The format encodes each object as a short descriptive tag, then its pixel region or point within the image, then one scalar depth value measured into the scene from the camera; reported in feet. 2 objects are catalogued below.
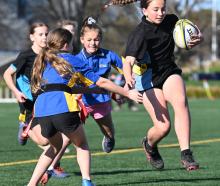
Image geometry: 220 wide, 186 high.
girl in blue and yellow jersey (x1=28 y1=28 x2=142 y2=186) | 55.36
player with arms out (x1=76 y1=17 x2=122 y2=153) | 70.38
